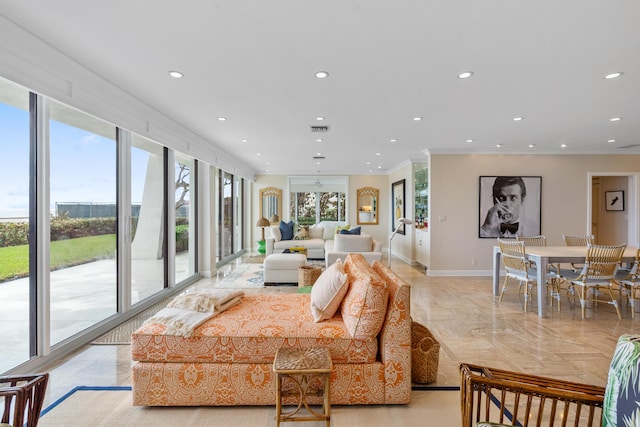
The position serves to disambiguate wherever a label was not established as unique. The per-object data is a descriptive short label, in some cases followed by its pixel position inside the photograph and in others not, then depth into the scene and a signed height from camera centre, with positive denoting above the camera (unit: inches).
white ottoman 217.6 -39.9
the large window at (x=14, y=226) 93.0 -4.0
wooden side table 70.2 -34.9
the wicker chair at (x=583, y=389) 44.9 -29.0
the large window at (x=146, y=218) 158.9 -3.3
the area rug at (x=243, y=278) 216.2 -49.2
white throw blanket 83.5 -29.0
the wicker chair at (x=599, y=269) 153.3 -28.9
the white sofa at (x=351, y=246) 230.7 -25.8
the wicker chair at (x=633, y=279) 158.6 -35.8
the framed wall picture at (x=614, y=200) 289.9 +9.7
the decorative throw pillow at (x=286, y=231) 331.9 -20.1
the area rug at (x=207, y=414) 77.4 -51.2
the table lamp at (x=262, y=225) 346.0 -14.3
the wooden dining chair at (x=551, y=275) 174.1 -35.1
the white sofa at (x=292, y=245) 316.5 -33.2
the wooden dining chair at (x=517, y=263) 168.1 -28.8
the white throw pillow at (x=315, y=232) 356.2 -22.9
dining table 156.3 -23.8
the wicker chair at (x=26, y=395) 48.3 -29.2
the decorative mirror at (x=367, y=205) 411.2 +8.4
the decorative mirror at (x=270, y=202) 408.5 +12.6
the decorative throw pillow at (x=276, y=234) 324.5 -22.7
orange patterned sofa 81.3 -38.6
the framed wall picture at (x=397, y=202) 341.3 +10.8
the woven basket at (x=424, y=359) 93.4 -43.5
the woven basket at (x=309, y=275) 189.5 -37.8
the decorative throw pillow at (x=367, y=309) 80.9 -25.1
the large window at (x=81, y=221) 114.0 -3.4
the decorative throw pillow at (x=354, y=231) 294.7 -18.1
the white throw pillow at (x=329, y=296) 90.7 -24.7
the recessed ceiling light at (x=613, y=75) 110.0 +47.4
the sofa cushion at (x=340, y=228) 337.1 -17.5
